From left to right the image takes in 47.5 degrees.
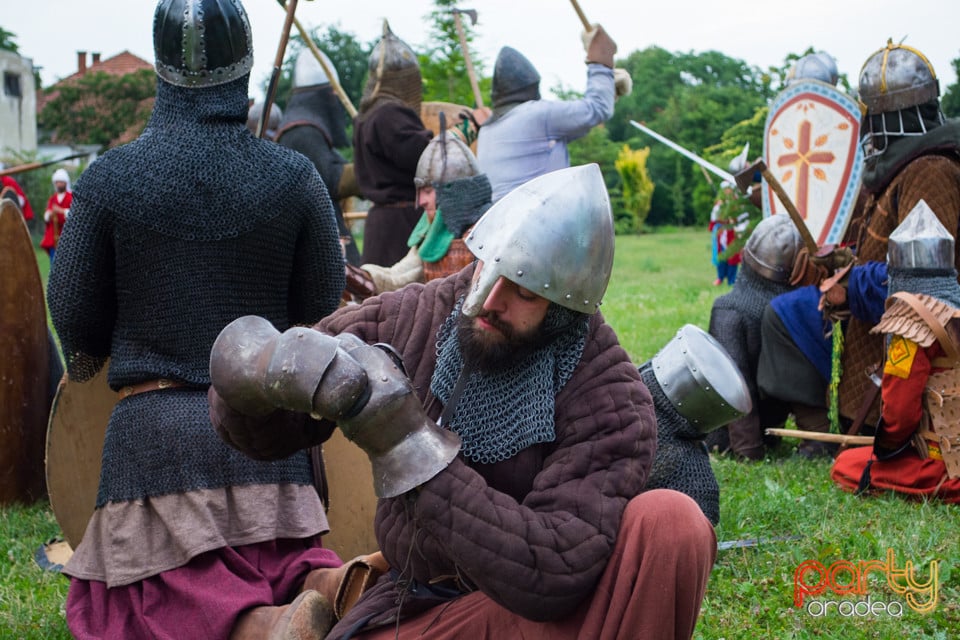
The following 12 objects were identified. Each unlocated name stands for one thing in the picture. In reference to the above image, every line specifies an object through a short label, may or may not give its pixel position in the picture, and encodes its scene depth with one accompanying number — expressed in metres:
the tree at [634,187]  32.47
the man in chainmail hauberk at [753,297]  5.92
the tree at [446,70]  17.52
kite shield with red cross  5.82
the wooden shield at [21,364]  4.75
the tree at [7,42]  38.92
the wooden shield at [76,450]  3.52
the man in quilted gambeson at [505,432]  2.05
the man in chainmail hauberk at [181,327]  2.89
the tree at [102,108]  31.56
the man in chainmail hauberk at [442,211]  5.11
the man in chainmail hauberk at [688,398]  3.59
